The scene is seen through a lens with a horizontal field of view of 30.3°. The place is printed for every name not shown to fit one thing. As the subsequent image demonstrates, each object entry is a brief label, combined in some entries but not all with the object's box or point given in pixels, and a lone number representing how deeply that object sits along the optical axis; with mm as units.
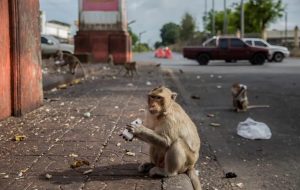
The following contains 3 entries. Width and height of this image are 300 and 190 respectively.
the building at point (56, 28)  87012
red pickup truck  35688
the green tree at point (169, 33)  136538
